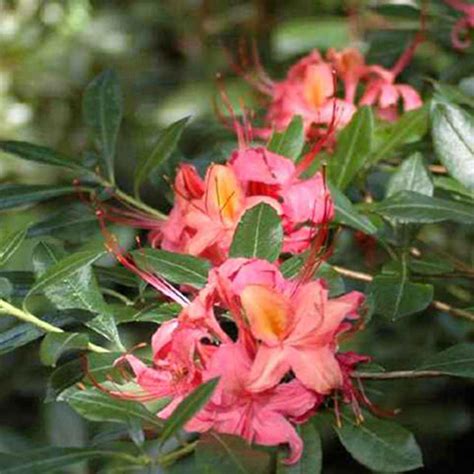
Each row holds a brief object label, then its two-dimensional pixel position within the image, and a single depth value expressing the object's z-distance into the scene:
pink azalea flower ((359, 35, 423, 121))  1.17
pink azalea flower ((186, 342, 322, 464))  0.88
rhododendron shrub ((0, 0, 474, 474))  0.89
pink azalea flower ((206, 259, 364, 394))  0.88
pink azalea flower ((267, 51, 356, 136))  1.14
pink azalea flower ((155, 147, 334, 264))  0.98
